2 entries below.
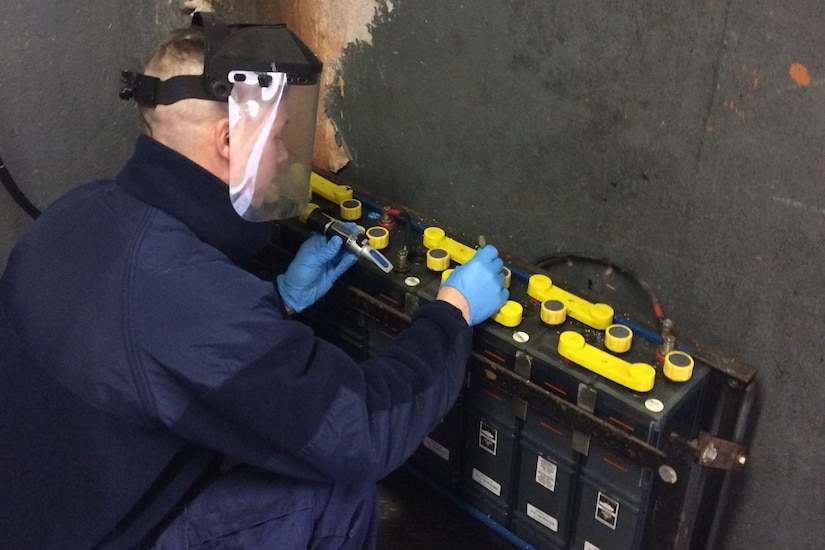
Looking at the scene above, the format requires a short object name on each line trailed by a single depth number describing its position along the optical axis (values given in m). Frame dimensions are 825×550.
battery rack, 1.19
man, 1.03
